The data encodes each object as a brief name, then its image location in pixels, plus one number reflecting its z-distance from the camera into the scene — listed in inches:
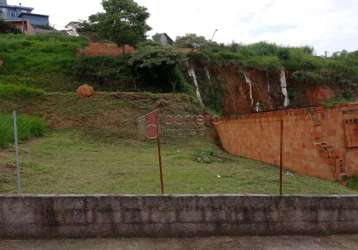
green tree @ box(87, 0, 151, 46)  978.7
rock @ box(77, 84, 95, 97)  784.3
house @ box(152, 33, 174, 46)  1668.1
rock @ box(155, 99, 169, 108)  781.3
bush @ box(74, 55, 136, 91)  916.0
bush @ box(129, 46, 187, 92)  873.6
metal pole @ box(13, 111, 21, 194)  236.5
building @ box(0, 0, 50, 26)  2778.1
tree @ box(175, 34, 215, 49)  1223.7
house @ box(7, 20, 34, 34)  1838.1
